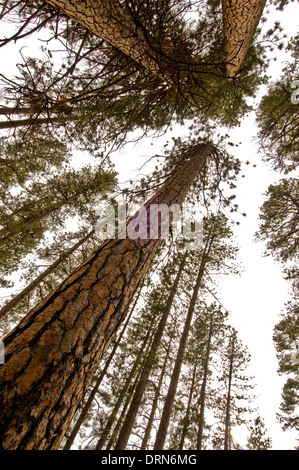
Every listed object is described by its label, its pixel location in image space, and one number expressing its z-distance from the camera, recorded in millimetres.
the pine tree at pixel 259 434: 11562
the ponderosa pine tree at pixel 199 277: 5435
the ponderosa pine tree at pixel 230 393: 11555
